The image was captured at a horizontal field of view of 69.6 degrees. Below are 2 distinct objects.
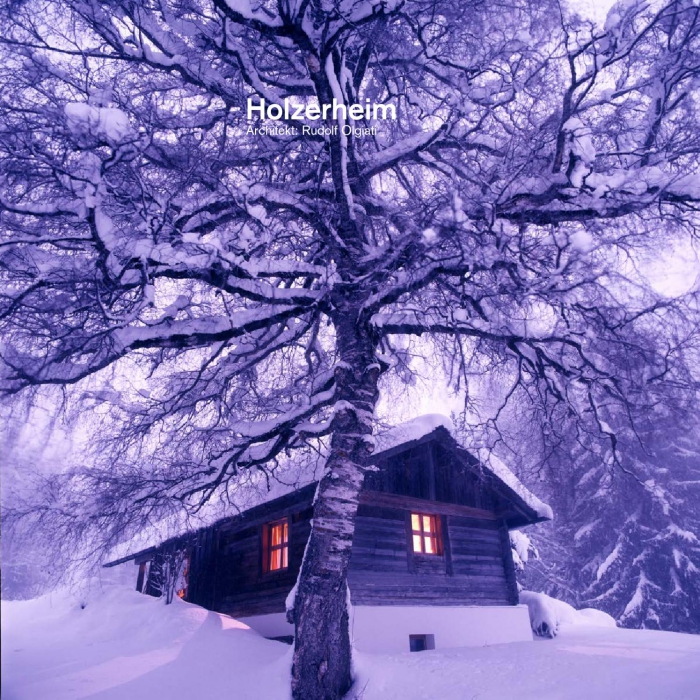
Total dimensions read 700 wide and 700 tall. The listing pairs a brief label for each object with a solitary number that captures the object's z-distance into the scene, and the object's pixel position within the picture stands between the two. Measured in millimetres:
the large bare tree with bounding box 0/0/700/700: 5453
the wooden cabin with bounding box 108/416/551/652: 11321
